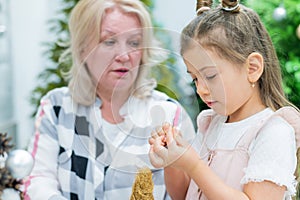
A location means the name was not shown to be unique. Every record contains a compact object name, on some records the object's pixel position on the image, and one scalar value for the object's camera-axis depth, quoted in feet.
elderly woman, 4.77
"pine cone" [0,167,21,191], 4.23
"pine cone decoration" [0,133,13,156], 4.27
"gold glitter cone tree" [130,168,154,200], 4.64
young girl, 4.52
